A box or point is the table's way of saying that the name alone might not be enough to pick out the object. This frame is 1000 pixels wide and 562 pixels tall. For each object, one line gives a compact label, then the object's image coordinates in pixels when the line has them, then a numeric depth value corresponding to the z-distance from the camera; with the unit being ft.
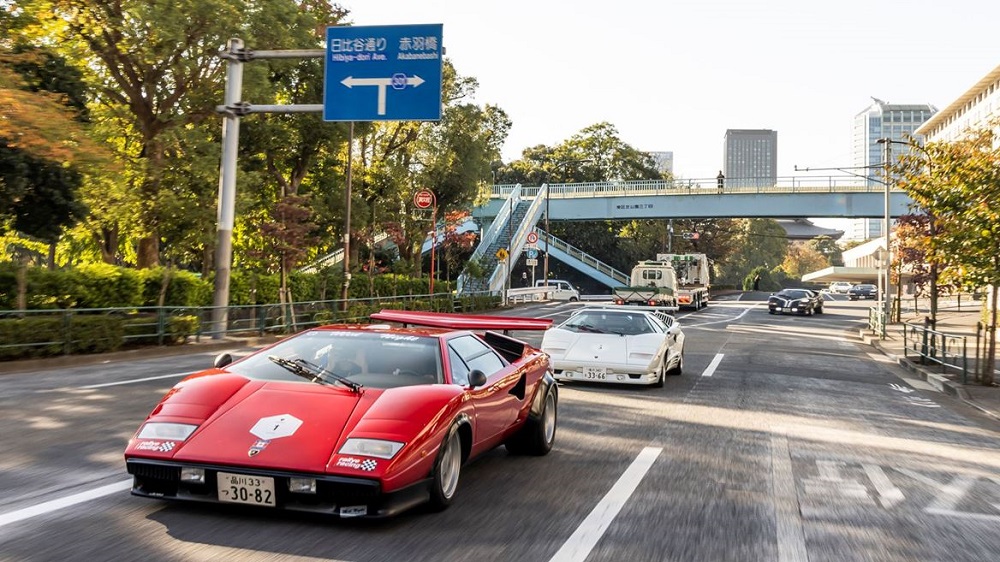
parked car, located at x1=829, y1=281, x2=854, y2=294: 398.83
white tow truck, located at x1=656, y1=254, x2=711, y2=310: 162.40
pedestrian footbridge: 191.72
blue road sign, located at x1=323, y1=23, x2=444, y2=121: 61.31
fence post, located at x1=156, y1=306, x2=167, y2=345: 62.59
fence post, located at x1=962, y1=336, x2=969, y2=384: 53.67
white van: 196.33
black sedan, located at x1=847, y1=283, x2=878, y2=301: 292.61
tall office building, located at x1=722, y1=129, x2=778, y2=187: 194.80
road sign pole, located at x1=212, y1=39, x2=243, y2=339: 66.44
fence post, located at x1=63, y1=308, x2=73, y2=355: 54.13
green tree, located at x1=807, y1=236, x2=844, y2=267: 559.79
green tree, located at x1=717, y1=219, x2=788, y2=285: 386.93
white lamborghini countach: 44.34
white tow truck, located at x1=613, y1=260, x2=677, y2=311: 135.44
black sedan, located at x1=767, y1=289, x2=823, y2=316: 162.20
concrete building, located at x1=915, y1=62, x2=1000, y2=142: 287.91
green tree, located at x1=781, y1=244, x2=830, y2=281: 513.45
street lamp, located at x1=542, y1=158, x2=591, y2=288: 200.50
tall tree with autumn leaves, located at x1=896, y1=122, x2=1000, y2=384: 50.42
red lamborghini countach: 16.03
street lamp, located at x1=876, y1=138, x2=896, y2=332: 119.85
